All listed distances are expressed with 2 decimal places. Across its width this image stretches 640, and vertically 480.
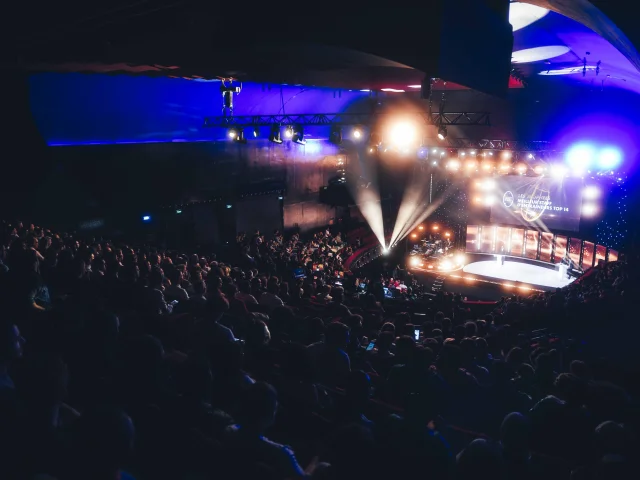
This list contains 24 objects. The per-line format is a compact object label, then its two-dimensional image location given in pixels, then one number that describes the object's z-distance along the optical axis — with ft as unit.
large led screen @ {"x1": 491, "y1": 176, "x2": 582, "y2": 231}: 58.90
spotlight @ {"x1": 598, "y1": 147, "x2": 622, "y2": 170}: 42.45
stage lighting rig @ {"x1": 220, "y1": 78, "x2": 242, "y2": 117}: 33.17
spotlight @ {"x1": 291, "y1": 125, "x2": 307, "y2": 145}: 47.93
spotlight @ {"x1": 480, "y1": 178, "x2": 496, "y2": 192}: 66.64
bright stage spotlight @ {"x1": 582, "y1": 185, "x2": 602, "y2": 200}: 55.26
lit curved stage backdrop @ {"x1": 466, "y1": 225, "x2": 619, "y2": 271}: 59.41
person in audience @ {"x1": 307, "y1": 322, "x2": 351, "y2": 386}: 12.67
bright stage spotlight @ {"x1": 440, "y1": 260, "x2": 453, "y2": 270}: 66.64
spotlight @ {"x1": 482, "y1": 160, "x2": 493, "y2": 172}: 54.93
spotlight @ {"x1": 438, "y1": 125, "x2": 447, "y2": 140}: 38.37
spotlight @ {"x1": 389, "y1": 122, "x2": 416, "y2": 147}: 45.56
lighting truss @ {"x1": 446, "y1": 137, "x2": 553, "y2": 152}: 48.08
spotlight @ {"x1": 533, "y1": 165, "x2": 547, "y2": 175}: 52.92
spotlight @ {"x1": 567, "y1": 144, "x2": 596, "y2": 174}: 44.60
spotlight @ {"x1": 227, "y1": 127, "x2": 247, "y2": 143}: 50.28
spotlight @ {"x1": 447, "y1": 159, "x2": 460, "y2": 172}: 57.84
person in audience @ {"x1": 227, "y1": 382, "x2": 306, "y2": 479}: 7.07
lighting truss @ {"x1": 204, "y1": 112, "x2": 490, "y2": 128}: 47.34
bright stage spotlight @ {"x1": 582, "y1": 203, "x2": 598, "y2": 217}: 56.01
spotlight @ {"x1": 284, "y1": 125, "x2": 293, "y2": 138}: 49.49
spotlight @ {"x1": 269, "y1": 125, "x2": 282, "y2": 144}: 47.60
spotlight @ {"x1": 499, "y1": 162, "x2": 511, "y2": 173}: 55.67
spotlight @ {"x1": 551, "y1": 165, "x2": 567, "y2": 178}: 51.06
